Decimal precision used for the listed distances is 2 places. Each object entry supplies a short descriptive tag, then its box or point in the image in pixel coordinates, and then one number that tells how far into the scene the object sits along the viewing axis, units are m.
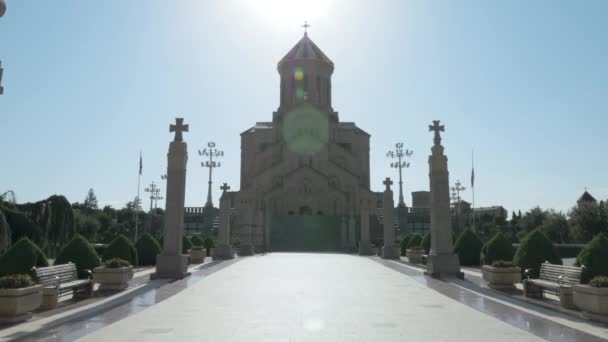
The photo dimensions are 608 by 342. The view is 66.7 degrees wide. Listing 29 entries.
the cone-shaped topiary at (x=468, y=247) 23.67
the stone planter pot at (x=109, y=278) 12.95
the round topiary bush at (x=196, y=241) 29.39
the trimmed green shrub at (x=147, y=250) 22.52
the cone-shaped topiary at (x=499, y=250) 16.00
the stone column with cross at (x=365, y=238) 33.50
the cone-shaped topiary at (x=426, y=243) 25.40
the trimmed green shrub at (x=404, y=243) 31.64
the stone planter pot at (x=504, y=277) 13.34
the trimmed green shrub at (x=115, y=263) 13.20
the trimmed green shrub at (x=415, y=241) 28.69
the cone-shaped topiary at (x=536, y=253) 13.73
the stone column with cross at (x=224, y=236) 28.08
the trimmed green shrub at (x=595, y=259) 10.71
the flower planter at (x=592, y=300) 8.35
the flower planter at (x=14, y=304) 8.21
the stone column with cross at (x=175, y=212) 16.42
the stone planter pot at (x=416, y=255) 24.52
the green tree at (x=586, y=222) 46.43
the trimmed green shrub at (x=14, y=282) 8.37
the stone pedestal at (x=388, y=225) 28.77
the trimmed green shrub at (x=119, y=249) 16.89
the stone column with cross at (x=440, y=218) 17.14
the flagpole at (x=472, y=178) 35.09
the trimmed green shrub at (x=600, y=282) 8.38
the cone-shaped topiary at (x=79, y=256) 13.34
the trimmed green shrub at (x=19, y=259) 10.97
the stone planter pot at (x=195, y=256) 24.66
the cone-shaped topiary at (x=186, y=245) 26.02
